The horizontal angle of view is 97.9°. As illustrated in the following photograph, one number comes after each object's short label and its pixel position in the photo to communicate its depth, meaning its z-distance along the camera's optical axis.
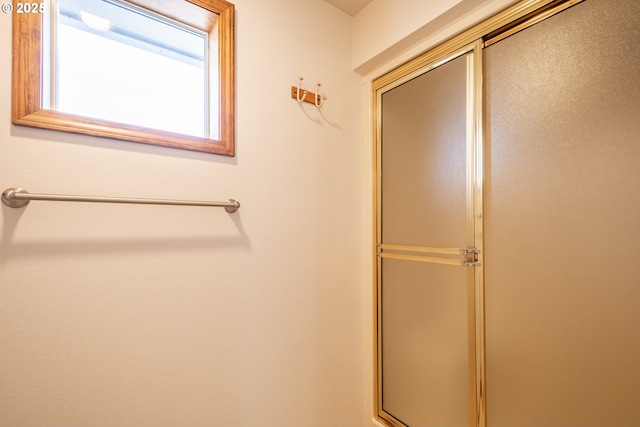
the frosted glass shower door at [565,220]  0.81
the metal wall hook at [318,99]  1.42
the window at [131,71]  0.84
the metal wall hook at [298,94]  1.35
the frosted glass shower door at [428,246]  1.17
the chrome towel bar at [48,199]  0.78
